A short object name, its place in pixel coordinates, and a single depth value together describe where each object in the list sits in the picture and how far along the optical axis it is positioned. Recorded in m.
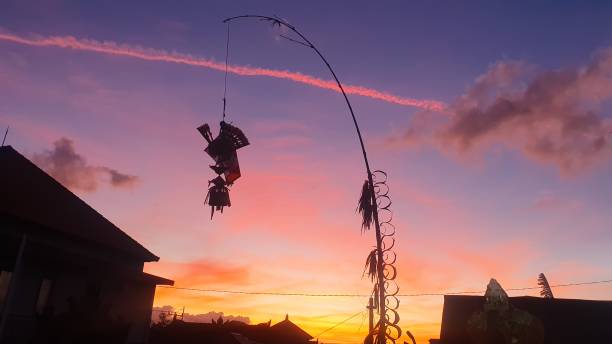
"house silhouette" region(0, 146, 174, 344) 13.40
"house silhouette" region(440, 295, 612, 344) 17.67
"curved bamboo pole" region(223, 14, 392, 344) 8.95
